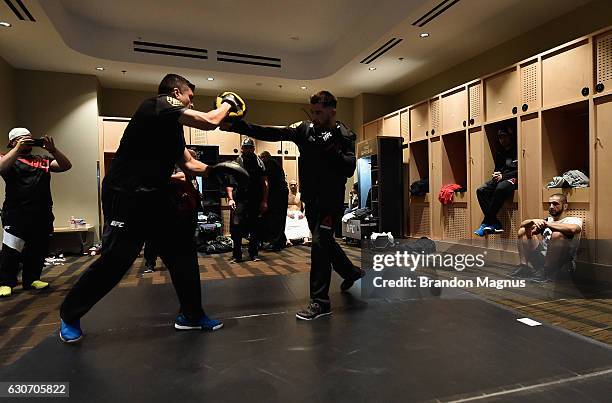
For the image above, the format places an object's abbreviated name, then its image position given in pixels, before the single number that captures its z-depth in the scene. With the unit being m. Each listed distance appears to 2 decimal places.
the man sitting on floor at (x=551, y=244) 3.51
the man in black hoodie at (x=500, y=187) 4.61
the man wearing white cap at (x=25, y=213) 3.24
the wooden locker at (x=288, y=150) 8.16
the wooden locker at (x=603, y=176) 3.57
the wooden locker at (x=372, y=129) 7.72
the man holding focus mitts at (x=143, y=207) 1.90
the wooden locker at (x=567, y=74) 3.79
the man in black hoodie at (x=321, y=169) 2.37
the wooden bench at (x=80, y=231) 5.98
